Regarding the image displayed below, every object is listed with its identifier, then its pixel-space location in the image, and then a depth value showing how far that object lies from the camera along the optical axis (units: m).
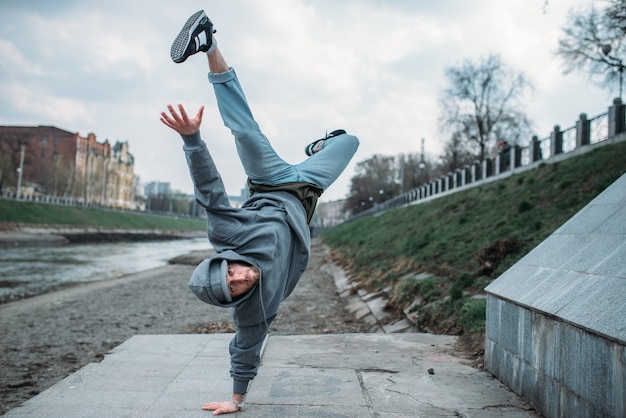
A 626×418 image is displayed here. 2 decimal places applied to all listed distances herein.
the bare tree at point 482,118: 42.72
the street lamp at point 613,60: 16.88
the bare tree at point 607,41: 11.82
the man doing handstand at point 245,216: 2.88
